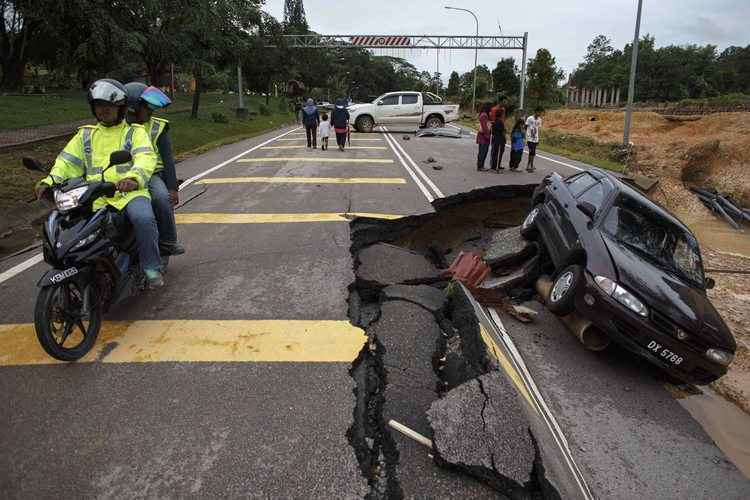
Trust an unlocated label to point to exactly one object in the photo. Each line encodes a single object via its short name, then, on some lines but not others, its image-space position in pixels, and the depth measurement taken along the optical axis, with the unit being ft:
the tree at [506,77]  186.17
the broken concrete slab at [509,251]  21.29
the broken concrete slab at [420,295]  15.72
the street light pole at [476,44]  137.80
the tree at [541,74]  152.35
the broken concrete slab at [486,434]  8.46
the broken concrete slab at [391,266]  17.56
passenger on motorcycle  14.99
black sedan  13.73
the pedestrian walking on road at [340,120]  52.44
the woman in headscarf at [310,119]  52.39
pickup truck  78.02
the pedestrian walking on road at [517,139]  41.22
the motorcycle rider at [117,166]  12.93
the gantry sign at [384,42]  131.95
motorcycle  11.07
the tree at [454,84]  281.95
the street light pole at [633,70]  55.98
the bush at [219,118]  89.12
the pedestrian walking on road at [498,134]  40.46
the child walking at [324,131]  53.11
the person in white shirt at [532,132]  43.14
